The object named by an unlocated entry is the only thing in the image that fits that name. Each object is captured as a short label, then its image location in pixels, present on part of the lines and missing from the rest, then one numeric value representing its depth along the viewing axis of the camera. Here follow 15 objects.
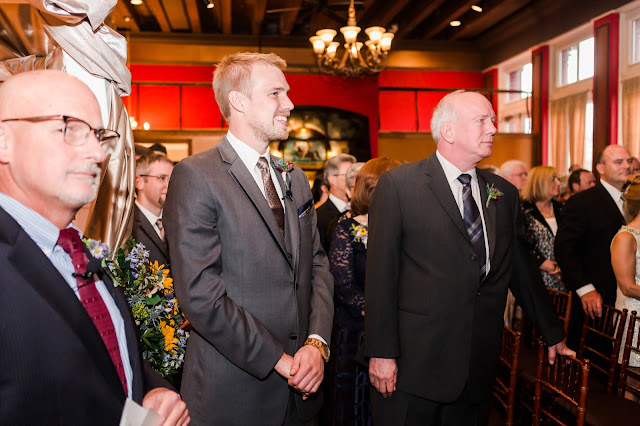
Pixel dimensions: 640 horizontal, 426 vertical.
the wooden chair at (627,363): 3.08
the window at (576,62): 10.66
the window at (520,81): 13.04
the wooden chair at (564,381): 2.24
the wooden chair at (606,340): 3.16
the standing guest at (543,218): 5.14
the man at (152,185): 3.48
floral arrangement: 2.02
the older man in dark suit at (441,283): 2.33
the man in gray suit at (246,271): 1.83
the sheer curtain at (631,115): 9.12
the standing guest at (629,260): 3.41
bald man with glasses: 1.00
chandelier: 8.33
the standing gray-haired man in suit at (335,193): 4.65
